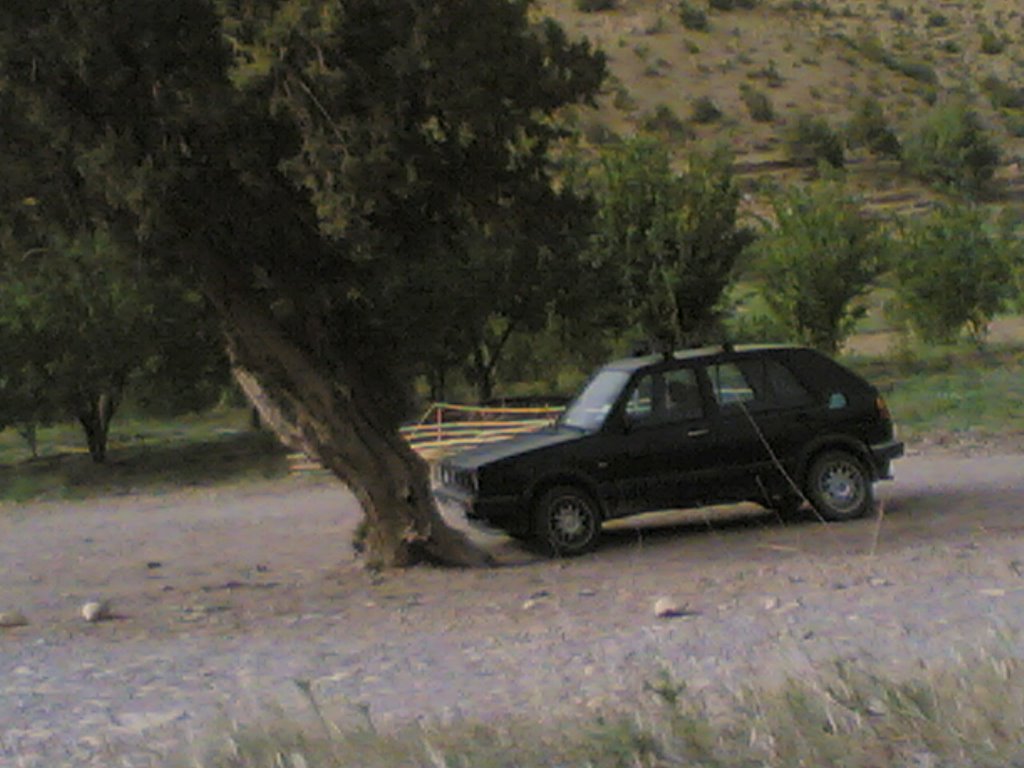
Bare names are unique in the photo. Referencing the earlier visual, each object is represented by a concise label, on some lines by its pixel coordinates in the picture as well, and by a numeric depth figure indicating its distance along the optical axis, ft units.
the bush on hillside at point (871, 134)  259.80
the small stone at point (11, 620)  33.58
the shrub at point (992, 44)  320.50
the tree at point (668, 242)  120.98
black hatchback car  40.50
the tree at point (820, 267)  132.98
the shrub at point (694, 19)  318.45
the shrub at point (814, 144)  248.32
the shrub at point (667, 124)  255.29
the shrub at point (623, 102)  268.82
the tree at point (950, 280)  142.61
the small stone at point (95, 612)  33.88
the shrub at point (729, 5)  337.31
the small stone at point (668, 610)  29.09
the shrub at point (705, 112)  268.00
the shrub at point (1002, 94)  302.45
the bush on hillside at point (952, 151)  247.29
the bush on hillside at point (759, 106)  270.05
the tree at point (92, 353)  95.86
